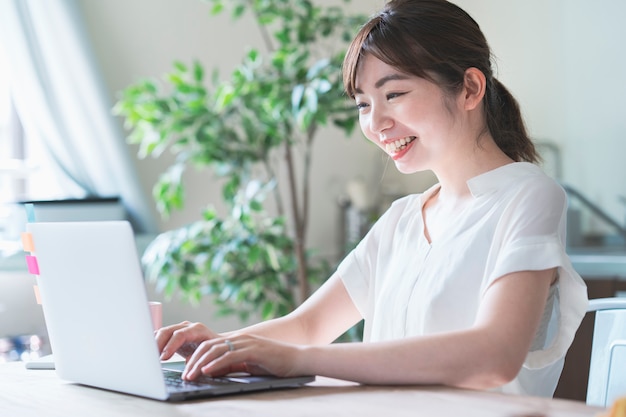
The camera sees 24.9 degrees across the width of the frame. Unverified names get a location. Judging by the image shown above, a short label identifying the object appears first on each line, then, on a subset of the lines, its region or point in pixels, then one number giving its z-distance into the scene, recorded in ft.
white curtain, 15.50
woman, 6.39
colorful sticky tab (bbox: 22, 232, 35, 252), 6.65
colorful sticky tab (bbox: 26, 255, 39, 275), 6.72
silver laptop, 6.08
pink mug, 7.58
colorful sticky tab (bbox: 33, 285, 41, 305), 6.86
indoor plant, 14.86
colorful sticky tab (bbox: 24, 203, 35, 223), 7.01
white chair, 7.42
